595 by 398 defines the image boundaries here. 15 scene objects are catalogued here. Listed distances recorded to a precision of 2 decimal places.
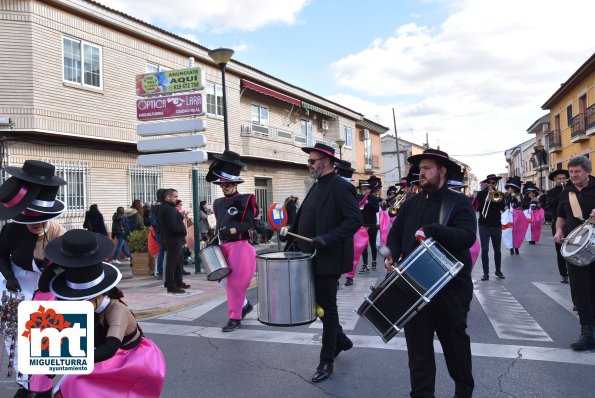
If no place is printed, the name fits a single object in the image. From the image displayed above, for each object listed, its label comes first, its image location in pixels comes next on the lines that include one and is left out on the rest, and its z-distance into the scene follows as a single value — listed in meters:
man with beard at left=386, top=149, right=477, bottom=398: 3.55
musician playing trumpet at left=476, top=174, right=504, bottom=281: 9.72
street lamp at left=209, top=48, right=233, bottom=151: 11.69
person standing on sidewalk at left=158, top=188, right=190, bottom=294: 8.93
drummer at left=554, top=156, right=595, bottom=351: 5.27
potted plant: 11.81
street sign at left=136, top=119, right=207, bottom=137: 11.08
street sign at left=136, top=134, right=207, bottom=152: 11.03
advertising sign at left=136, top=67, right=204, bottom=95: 11.38
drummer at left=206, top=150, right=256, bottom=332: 6.34
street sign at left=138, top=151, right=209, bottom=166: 10.98
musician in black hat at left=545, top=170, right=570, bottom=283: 8.76
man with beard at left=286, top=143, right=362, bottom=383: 4.55
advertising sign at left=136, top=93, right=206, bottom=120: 11.21
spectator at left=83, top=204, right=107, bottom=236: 12.27
